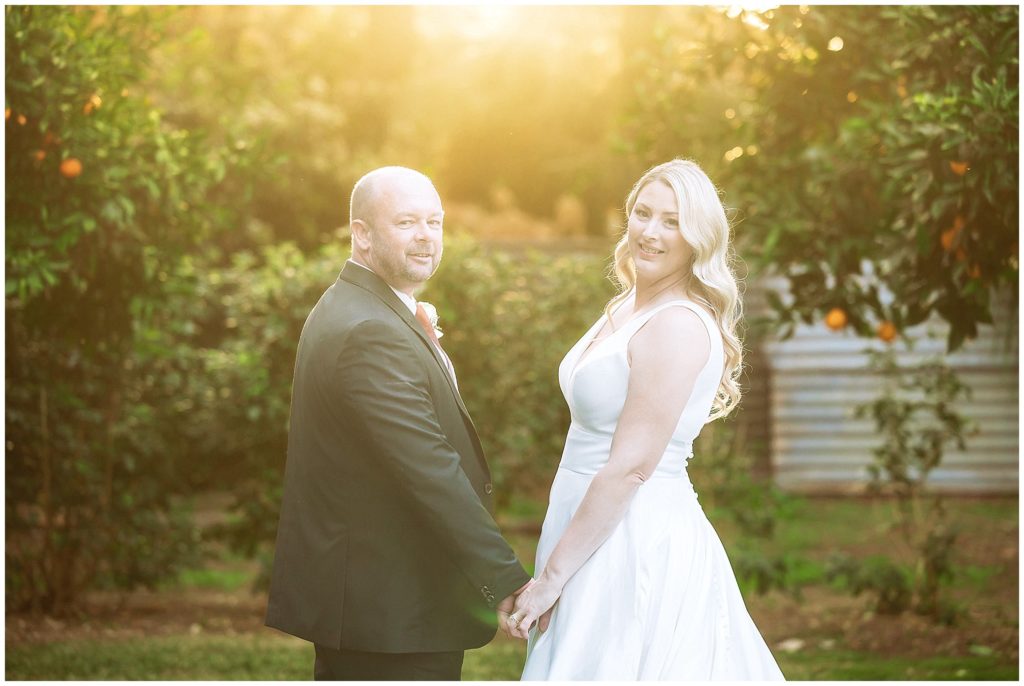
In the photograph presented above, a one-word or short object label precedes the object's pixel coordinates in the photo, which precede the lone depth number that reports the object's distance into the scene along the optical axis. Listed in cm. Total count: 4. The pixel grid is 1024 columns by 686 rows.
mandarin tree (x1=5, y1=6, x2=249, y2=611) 642
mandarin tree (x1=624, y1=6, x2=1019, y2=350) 561
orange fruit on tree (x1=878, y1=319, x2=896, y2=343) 773
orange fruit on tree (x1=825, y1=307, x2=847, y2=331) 716
